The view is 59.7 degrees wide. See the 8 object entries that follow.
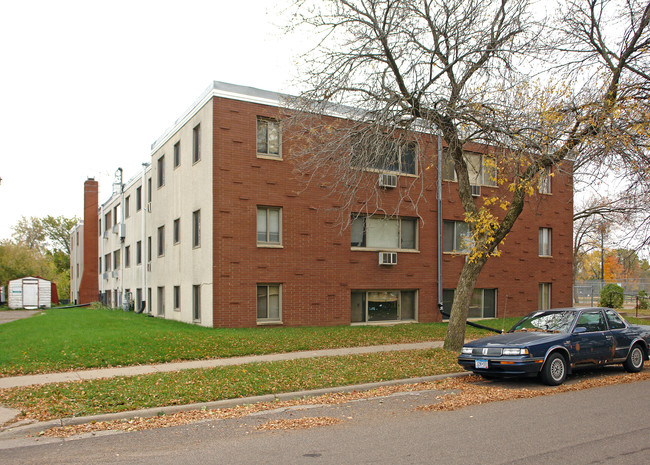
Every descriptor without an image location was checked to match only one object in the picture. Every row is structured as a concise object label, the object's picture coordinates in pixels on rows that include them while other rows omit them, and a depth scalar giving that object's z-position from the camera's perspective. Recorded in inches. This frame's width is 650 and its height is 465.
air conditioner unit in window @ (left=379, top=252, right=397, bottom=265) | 834.8
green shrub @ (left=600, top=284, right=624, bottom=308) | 1288.1
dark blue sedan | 387.2
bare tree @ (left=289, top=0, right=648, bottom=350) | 494.0
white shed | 1657.2
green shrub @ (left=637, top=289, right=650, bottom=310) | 1362.0
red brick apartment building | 734.5
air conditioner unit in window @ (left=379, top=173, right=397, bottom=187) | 827.4
